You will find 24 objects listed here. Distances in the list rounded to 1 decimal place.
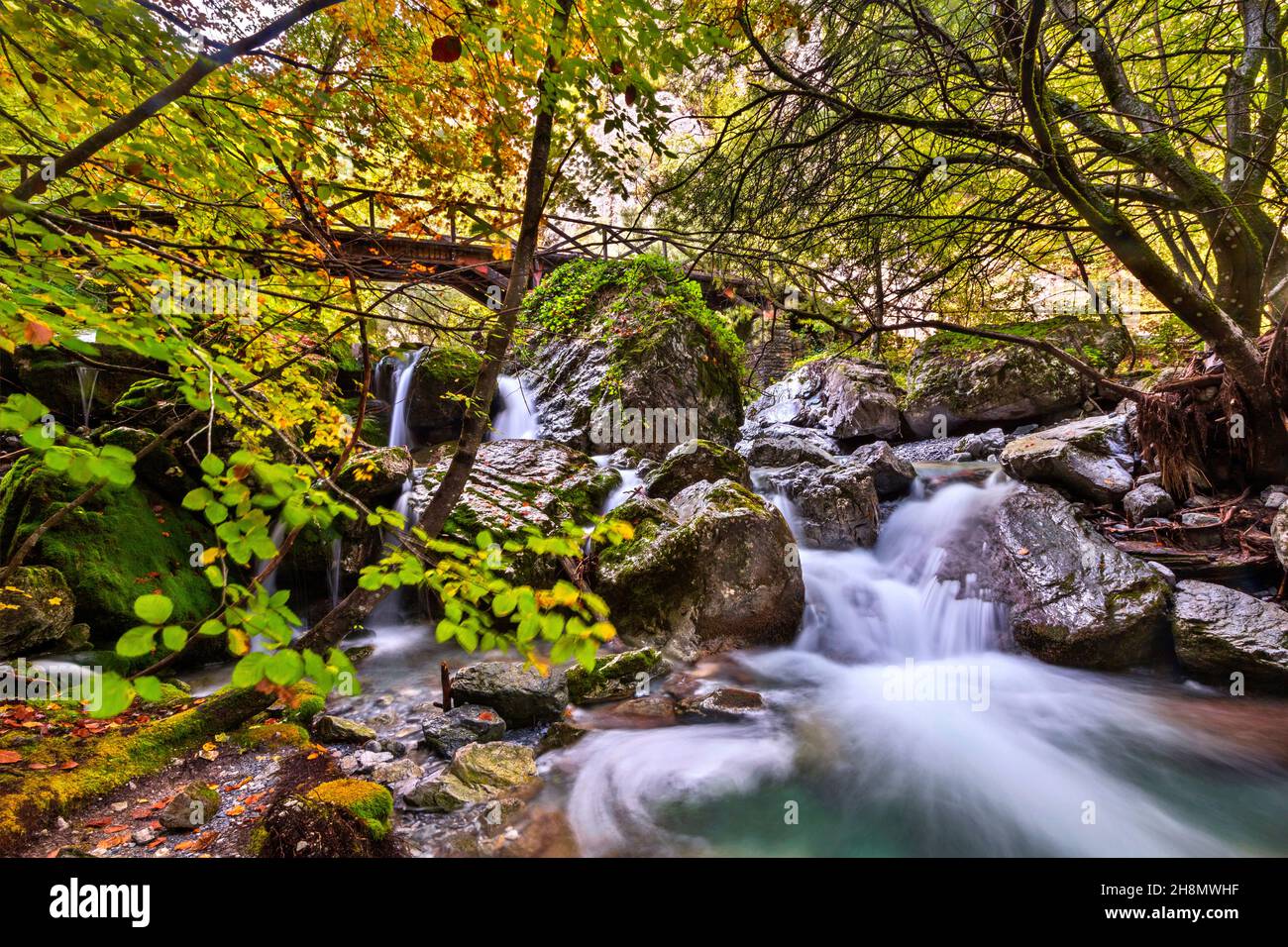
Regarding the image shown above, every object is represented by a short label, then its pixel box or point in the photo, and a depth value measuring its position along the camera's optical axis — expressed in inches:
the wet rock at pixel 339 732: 152.0
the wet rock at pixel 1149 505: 229.9
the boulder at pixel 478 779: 124.6
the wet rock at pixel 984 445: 398.0
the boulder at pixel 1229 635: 167.3
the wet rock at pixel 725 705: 175.0
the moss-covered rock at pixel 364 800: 106.3
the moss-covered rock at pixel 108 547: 198.5
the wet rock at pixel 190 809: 105.7
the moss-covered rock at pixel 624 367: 386.3
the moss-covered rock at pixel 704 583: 214.4
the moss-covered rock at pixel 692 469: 295.9
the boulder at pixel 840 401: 493.0
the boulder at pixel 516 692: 165.9
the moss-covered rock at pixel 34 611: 166.4
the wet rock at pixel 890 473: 325.1
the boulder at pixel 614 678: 181.2
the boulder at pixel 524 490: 252.4
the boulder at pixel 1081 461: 252.4
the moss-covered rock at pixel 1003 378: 410.6
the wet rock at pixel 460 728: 150.3
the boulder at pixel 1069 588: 190.5
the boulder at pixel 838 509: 291.1
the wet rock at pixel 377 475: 263.3
